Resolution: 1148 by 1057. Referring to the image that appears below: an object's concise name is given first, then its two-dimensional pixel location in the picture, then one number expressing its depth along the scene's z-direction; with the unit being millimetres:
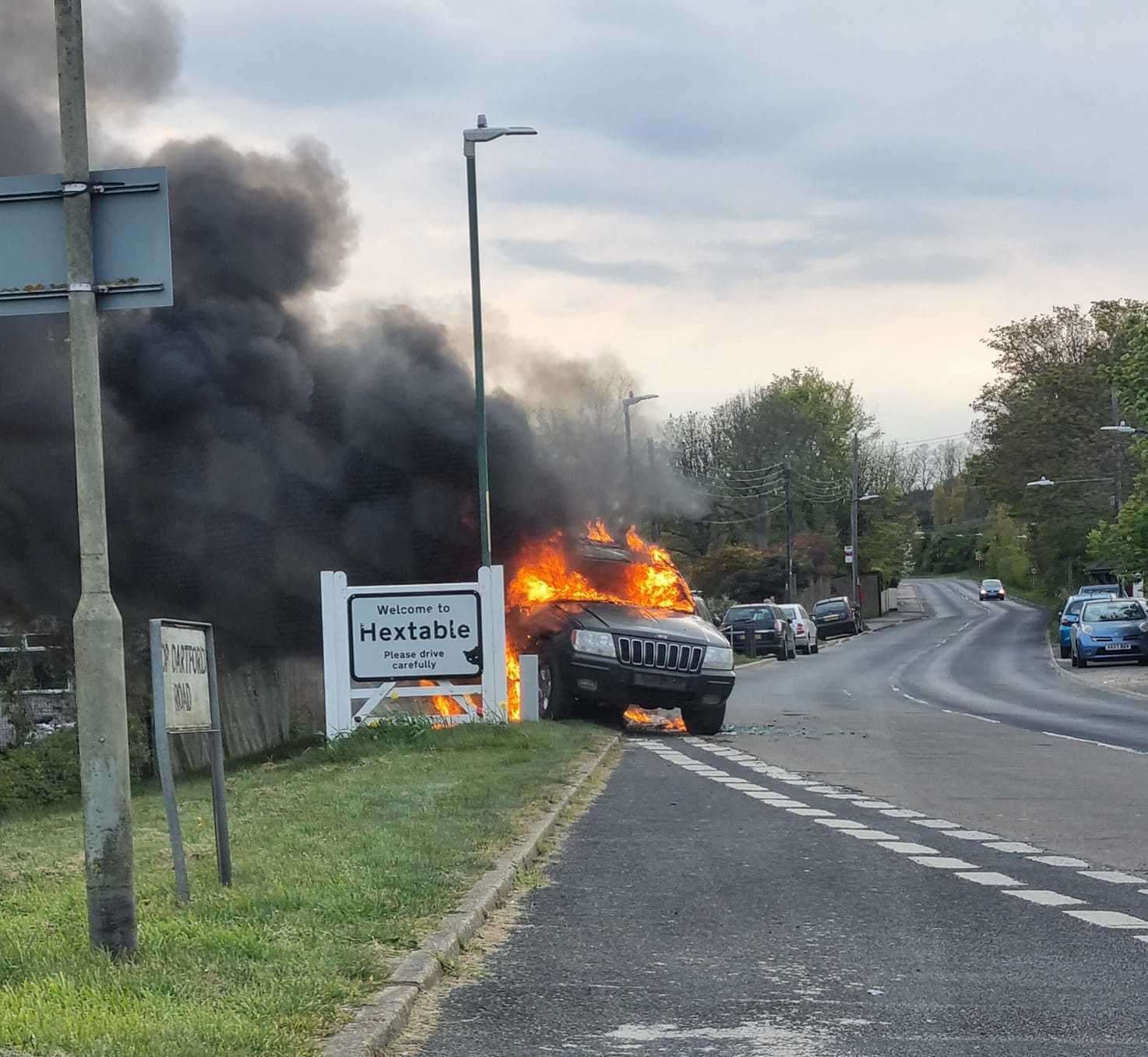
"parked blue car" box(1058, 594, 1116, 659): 44688
